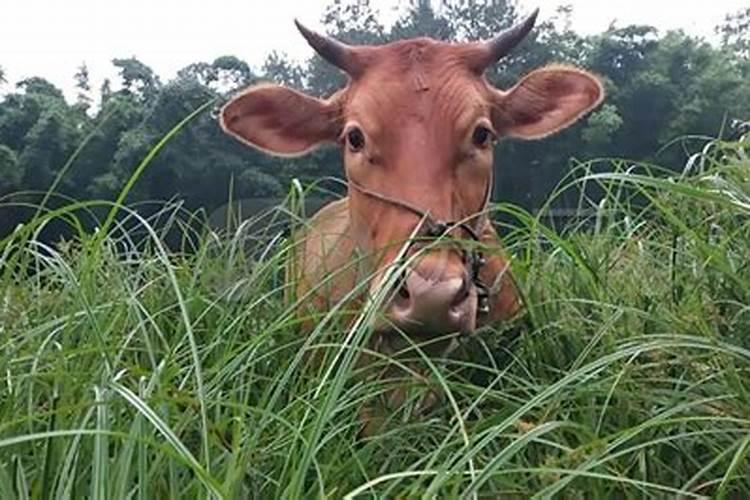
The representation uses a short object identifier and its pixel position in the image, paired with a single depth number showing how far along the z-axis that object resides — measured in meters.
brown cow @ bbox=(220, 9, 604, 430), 1.92
